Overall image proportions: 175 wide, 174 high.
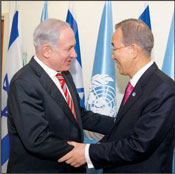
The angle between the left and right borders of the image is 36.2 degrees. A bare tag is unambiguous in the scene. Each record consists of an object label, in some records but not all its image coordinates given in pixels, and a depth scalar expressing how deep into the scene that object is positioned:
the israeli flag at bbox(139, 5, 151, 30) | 2.80
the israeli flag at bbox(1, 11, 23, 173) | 3.10
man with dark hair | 1.52
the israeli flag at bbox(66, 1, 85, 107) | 2.94
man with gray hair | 1.57
